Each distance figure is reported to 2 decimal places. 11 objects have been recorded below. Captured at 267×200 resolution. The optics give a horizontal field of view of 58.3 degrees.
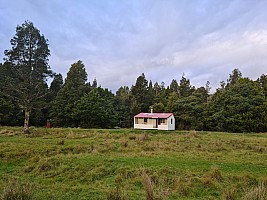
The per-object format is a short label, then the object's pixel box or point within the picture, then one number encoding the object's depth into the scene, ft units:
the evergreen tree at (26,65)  90.68
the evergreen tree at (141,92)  184.45
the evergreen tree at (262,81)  171.18
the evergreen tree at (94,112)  143.52
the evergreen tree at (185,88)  188.14
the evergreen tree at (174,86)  229.43
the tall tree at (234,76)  207.21
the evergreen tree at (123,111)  173.81
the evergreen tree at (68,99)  146.72
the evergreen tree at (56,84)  176.76
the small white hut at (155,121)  126.52
